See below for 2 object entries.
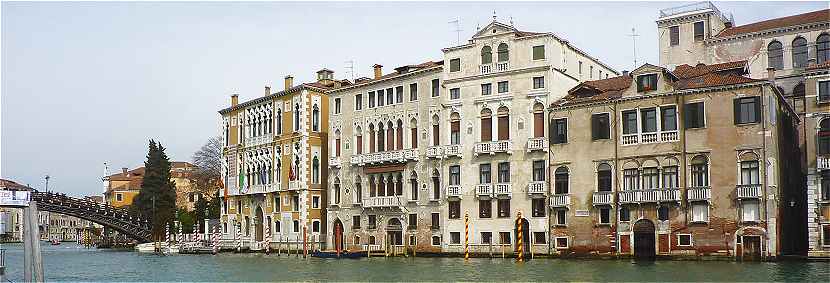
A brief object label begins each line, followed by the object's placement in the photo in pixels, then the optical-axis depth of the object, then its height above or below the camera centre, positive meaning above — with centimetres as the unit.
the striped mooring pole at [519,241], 3695 -201
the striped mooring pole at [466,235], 3972 -190
